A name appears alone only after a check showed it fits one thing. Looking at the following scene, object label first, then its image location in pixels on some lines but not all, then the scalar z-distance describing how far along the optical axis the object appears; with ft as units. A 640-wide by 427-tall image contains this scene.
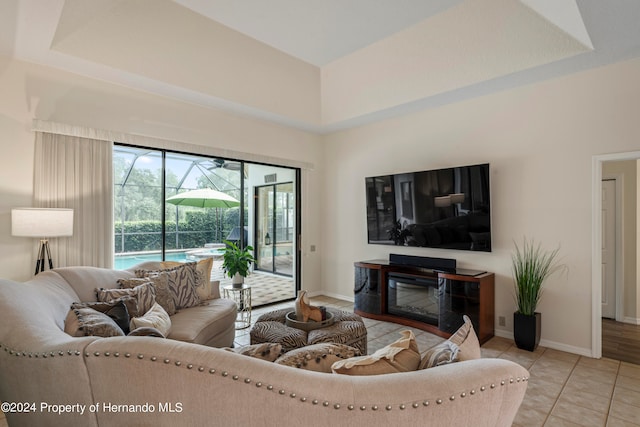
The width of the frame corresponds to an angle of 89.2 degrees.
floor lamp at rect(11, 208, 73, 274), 8.82
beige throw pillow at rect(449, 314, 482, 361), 3.99
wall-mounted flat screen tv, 12.56
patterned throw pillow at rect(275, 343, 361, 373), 4.05
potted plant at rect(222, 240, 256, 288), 12.92
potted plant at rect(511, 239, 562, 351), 11.05
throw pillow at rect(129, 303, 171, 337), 6.94
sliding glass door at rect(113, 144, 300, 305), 12.69
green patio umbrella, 14.03
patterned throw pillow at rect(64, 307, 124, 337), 5.30
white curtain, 10.46
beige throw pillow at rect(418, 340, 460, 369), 3.85
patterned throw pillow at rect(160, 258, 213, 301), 11.06
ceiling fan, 15.36
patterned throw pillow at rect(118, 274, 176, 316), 9.49
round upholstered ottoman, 8.18
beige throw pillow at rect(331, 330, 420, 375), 3.76
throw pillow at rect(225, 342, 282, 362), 4.36
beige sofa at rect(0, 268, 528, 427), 3.06
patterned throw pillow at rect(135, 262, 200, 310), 10.25
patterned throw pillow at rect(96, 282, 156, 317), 8.46
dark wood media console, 11.92
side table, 13.09
